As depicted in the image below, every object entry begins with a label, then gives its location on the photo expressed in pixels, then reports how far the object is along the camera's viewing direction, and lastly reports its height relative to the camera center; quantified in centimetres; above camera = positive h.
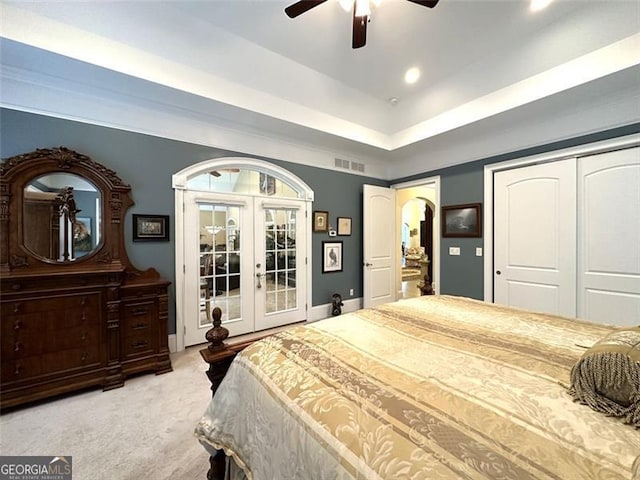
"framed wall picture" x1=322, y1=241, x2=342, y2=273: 427 -31
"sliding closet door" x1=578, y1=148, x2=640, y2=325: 261 +0
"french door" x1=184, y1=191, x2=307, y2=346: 317 -31
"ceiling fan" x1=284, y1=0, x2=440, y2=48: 184 +167
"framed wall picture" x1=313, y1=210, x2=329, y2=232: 414 +28
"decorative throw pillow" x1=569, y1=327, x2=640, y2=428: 74 -44
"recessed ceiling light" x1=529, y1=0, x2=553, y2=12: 222 +201
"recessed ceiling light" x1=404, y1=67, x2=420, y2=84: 308 +199
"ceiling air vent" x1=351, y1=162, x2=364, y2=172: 451 +126
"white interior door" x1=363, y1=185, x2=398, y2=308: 448 -12
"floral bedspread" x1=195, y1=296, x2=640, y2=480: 61 -51
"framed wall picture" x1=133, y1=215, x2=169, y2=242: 280 +13
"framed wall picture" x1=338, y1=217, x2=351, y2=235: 444 +22
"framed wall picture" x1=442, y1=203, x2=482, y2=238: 374 +26
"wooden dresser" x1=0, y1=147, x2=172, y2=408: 205 -42
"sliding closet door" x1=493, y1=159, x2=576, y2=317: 299 +0
